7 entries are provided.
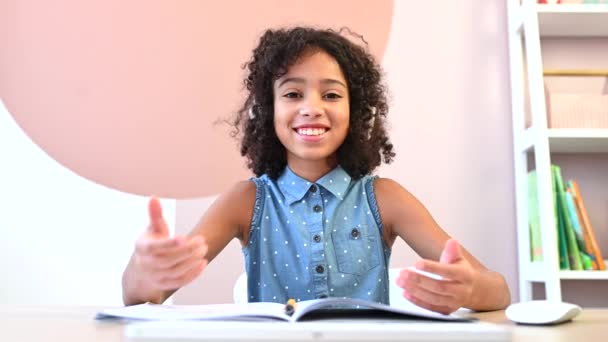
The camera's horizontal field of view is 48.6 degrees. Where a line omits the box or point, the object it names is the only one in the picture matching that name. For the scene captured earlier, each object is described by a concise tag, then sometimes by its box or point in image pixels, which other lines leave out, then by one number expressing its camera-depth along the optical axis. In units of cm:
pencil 63
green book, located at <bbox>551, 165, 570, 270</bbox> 176
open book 56
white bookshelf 173
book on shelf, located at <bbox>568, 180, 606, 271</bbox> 177
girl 111
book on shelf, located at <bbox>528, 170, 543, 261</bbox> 183
